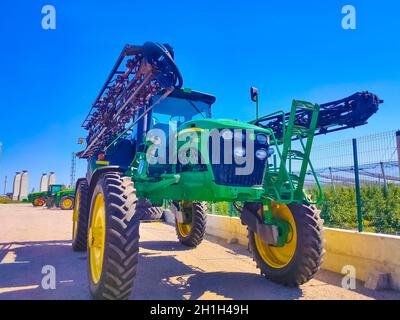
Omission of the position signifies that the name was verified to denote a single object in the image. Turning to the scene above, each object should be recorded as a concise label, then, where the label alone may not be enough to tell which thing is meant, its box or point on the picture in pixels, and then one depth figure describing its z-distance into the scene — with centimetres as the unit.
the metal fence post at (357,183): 514
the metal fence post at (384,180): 784
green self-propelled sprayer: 353
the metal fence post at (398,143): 477
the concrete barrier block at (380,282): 412
